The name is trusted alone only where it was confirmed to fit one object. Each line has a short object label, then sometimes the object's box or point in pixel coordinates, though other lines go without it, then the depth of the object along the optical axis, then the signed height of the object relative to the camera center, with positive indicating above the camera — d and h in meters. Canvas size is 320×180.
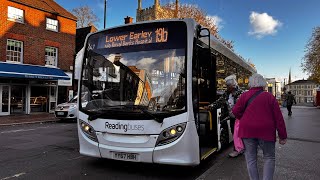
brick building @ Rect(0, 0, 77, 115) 14.95 +2.63
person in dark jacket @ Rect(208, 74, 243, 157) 5.21 -0.10
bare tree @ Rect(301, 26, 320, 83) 33.55 +5.42
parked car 12.29 -1.07
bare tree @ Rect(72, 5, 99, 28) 36.46 +12.23
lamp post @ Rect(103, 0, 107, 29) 17.31 +6.29
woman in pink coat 3.00 -0.42
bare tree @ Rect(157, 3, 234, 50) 27.65 +9.83
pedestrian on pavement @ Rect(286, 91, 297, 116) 16.28 -0.48
